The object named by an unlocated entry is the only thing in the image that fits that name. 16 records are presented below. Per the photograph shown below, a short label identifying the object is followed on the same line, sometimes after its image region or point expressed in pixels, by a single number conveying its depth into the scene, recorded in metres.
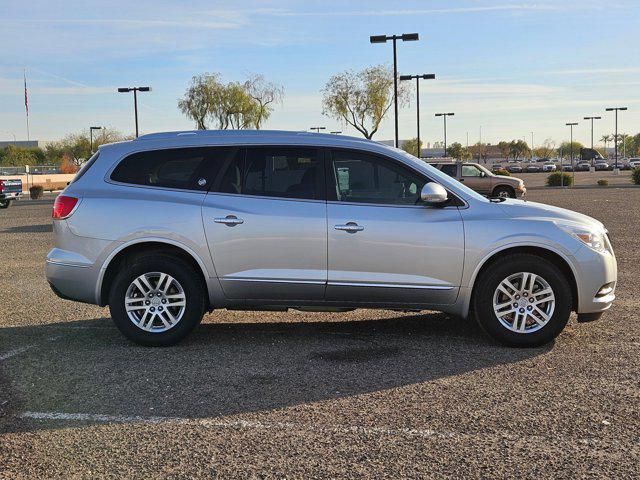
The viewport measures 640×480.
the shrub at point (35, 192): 43.88
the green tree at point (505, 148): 180.65
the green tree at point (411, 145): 107.21
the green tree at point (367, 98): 61.62
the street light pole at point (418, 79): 44.42
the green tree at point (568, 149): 176.88
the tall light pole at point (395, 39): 31.20
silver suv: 6.61
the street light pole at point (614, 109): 73.03
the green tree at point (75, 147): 101.94
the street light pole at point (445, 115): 74.66
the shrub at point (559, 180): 47.38
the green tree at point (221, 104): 72.62
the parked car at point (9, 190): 31.25
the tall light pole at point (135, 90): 44.35
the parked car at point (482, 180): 30.33
